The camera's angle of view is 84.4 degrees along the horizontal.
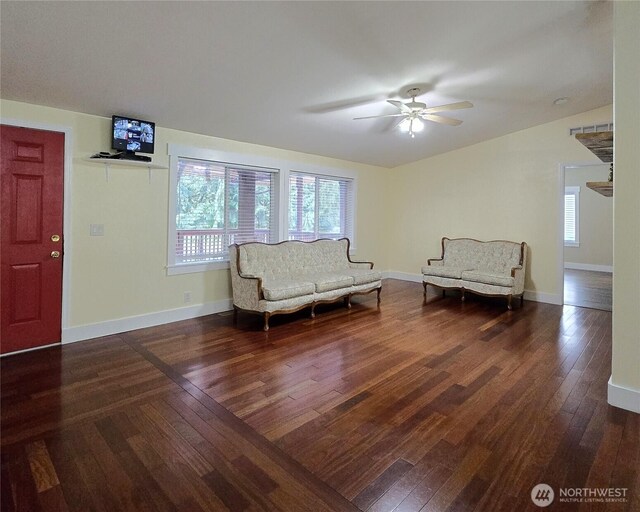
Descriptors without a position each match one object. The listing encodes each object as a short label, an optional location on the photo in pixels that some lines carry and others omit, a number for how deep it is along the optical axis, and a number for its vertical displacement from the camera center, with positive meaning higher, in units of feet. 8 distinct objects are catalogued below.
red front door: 10.52 +0.47
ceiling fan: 11.73 +5.06
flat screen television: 11.91 +4.16
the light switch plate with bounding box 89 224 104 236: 12.03 +0.83
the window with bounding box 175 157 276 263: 14.75 +2.16
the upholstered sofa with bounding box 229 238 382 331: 13.74 -0.89
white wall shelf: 11.84 +3.18
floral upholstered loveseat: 17.12 -0.52
